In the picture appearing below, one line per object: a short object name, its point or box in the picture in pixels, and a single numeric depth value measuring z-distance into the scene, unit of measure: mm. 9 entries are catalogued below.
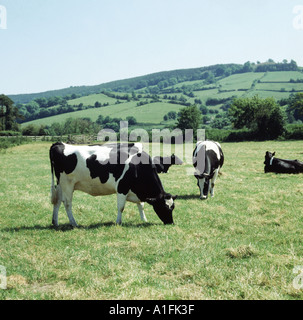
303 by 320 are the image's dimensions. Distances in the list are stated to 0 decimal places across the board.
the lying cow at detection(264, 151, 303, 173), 18250
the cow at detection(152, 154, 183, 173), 19766
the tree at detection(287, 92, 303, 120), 110619
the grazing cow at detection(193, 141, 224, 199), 11873
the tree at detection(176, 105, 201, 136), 77625
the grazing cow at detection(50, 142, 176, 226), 8508
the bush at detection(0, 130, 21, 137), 58903
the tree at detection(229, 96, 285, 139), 59750
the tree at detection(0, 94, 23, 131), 73875
